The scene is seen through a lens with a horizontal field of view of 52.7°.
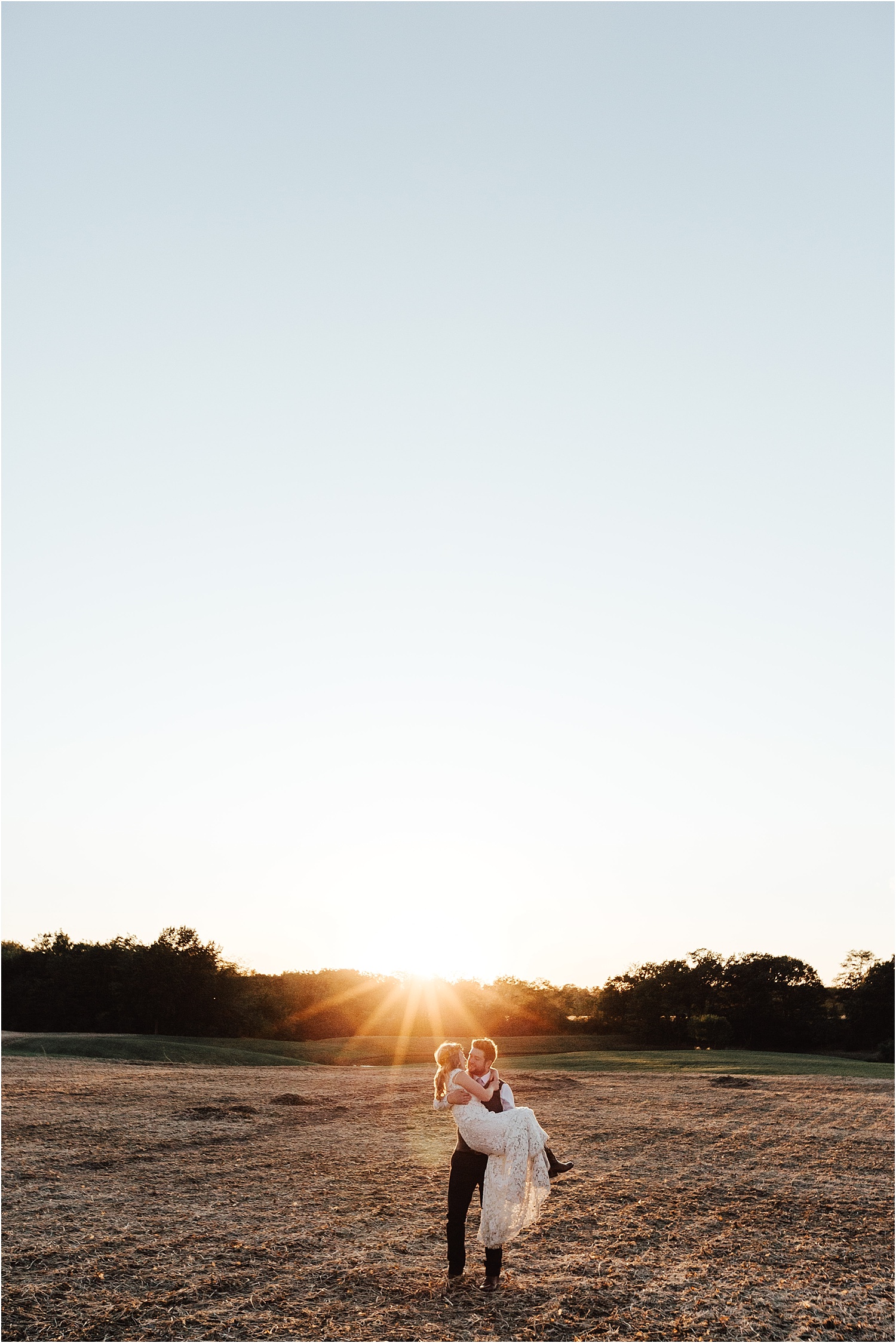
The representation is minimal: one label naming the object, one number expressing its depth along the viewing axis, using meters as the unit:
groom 9.75
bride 9.53
